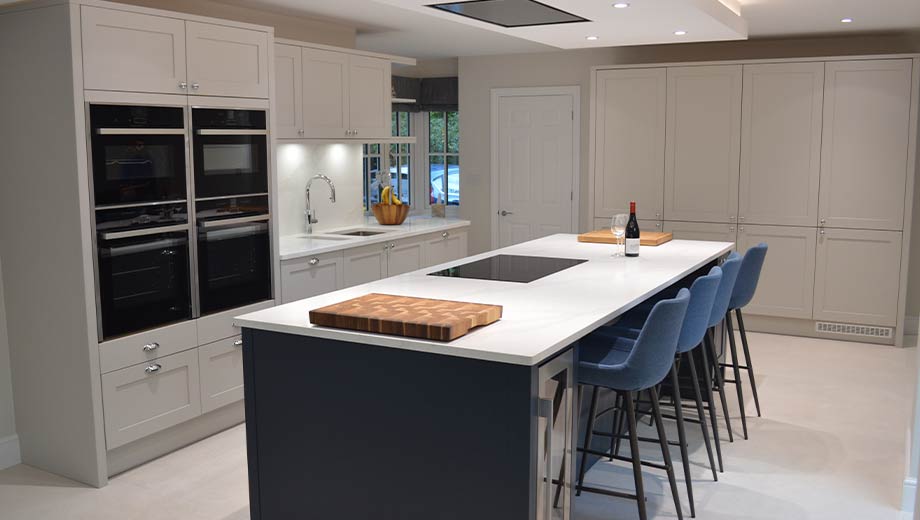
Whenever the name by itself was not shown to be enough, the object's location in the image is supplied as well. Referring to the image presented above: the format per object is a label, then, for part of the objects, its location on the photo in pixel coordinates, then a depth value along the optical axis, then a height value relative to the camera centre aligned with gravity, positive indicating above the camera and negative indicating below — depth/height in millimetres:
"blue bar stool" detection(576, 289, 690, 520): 2895 -703
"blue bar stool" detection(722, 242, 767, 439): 4301 -565
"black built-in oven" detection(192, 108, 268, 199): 4168 +113
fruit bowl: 6484 -323
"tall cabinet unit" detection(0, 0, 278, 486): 3590 -244
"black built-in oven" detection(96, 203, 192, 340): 3717 -445
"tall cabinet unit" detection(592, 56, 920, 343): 6156 +10
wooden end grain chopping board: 2635 -481
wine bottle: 4430 -358
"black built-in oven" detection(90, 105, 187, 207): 3646 +90
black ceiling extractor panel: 3592 +749
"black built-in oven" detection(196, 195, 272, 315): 4234 -426
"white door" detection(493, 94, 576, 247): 7918 +75
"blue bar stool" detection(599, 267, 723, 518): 3352 -624
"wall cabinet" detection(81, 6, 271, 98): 3604 +567
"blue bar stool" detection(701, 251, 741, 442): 3791 -549
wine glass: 4375 -280
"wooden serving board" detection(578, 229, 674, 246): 4918 -399
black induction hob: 3861 -475
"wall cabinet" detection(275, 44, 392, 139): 5223 +544
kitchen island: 2561 -810
